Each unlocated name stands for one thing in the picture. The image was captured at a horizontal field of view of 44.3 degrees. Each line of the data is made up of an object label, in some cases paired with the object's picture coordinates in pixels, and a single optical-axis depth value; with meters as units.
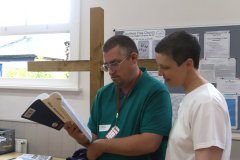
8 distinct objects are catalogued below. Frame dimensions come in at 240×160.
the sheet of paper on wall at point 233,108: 2.22
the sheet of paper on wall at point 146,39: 2.47
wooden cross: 1.82
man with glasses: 1.33
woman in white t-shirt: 1.01
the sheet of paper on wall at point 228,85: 2.22
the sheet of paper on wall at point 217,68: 2.23
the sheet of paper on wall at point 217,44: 2.25
